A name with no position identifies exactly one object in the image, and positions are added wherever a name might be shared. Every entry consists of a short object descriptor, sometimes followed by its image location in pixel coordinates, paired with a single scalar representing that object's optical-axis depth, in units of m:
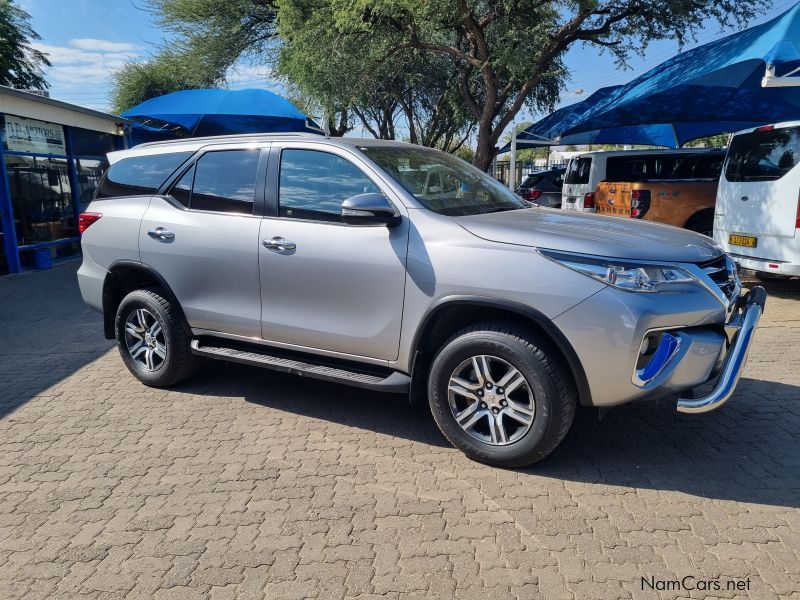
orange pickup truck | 9.05
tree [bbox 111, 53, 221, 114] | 22.42
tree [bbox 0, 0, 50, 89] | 18.69
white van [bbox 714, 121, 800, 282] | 6.93
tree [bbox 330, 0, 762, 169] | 11.76
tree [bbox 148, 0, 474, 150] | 13.95
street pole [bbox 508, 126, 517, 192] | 16.23
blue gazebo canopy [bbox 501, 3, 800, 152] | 9.22
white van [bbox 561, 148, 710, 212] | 11.27
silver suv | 3.18
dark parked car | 15.73
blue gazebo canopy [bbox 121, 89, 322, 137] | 12.59
